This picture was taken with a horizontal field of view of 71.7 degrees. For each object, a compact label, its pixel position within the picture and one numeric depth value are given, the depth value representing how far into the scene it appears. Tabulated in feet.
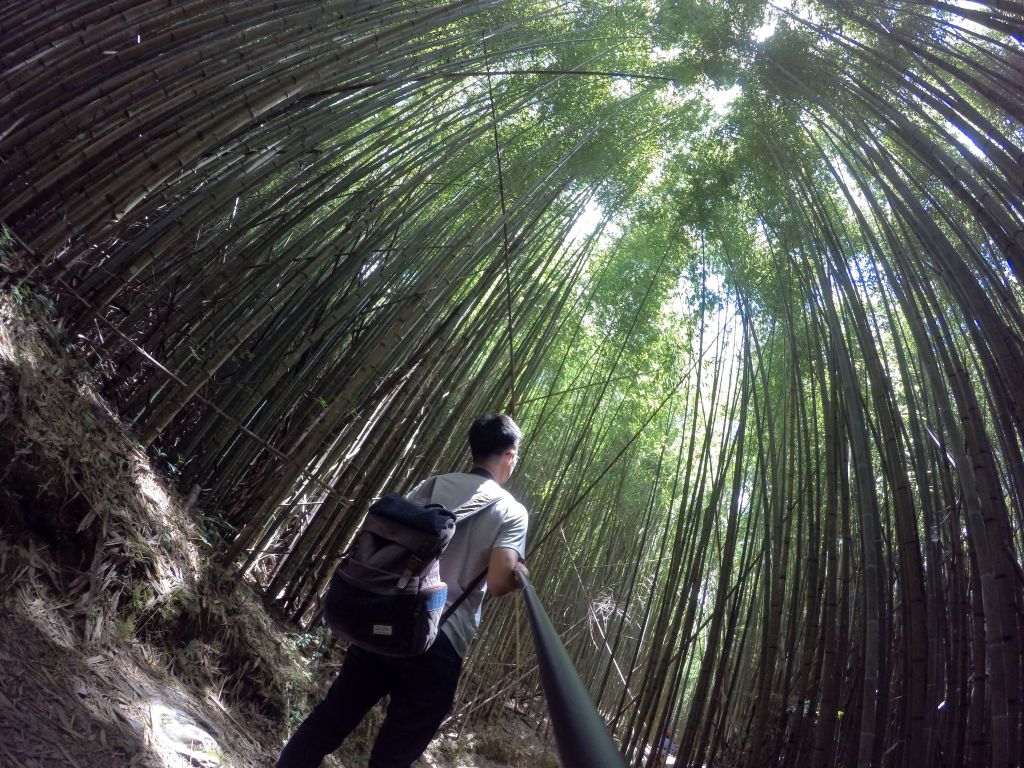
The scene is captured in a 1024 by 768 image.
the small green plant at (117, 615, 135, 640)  6.01
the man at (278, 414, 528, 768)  5.18
